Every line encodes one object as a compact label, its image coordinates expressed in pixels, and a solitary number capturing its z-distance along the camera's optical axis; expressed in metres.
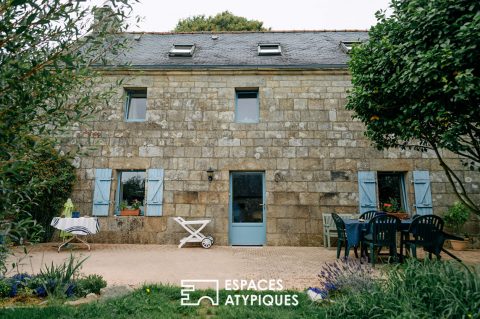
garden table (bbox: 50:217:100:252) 6.96
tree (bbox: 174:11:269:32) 19.41
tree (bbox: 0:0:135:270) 1.71
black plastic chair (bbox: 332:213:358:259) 5.97
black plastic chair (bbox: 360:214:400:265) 5.19
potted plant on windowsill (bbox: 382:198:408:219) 7.80
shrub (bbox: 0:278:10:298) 3.44
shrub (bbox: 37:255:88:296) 3.42
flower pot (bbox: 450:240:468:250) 7.55
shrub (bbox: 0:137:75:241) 1.66
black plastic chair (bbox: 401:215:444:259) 5.19
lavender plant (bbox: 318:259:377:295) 3.12
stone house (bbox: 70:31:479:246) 8.21
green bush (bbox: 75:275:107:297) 3.52
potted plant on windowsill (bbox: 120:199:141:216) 8.35
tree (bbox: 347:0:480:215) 3.46
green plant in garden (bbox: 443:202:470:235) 7.57
